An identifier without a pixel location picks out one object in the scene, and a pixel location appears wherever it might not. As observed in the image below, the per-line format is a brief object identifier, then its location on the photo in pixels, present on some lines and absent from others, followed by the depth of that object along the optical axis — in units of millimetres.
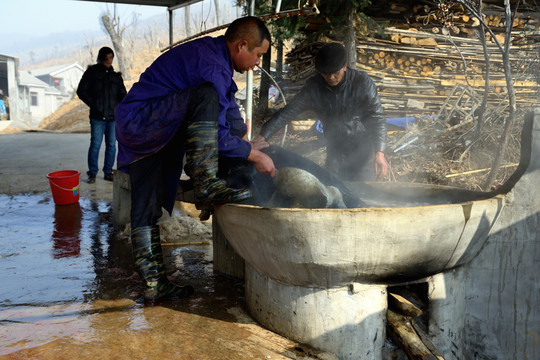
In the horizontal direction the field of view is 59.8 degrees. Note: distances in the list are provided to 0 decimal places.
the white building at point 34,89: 31453
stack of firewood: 9617
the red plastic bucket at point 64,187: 5973
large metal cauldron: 2425
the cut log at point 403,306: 2674
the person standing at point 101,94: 7191
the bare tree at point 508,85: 4863
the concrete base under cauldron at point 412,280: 2547
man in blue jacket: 2797
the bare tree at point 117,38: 34969
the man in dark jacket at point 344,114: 4375
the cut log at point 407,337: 2465
